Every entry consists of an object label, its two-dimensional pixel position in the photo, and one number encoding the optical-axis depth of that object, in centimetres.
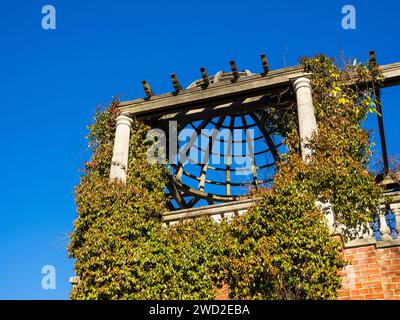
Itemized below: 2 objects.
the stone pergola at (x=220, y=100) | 1220
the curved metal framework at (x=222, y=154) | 1717
